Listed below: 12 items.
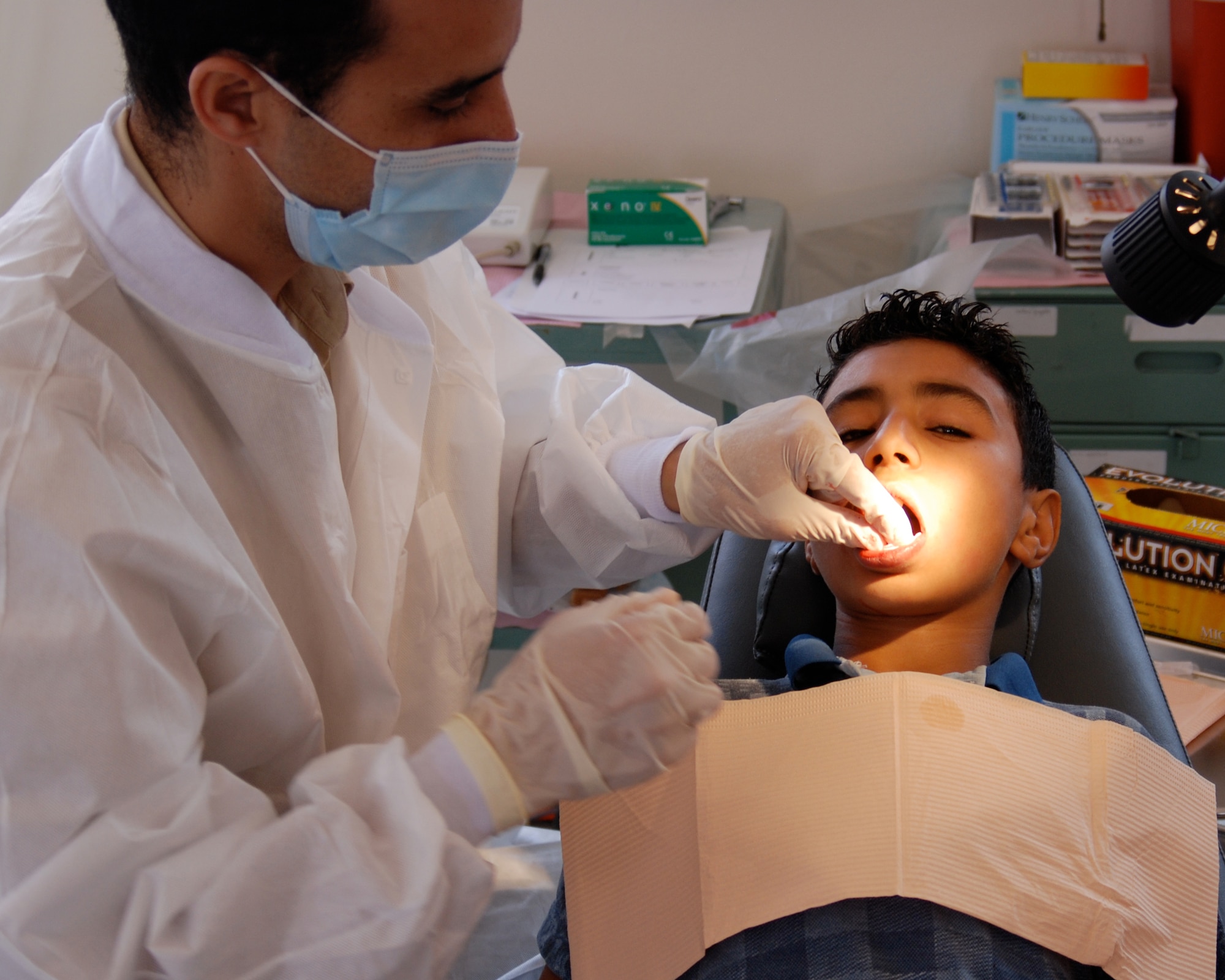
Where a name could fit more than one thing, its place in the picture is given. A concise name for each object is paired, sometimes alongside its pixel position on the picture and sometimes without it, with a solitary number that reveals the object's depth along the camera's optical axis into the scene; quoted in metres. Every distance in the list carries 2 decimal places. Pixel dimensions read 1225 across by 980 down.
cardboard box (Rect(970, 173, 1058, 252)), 2.22
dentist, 0.78
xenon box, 2.46
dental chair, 1.36
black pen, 2.37
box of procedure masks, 2.39
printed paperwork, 2.19
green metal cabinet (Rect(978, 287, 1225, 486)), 2.15
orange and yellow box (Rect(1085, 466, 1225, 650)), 1.49
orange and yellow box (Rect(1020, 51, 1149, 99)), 2.43
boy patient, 1.28
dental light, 0.94
